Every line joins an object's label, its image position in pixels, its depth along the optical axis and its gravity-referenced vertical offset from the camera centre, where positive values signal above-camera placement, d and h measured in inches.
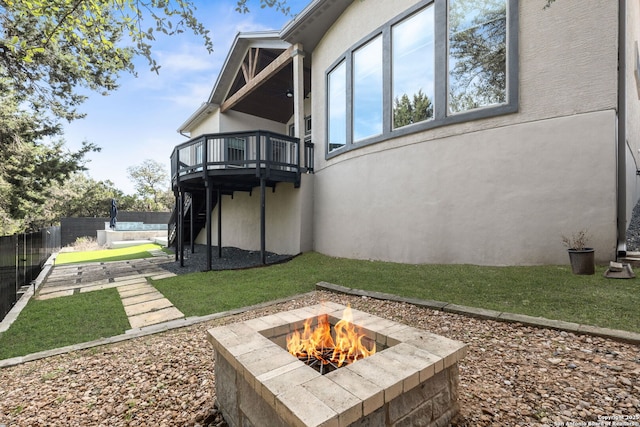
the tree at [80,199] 979.3 +46.2
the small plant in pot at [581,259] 178.2 -29.3
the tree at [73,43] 133.9 +140.3
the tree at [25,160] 440.5 +87.3
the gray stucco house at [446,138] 193.3 +66.4
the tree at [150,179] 1401.3 +160.3
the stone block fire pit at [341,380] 54.5 -36.1
